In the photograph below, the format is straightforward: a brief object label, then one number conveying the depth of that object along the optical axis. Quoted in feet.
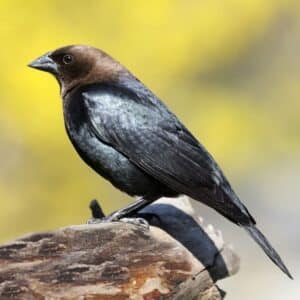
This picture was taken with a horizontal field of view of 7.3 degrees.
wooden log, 30.76
